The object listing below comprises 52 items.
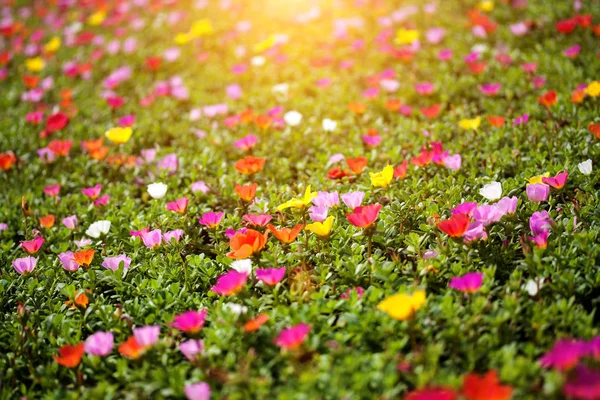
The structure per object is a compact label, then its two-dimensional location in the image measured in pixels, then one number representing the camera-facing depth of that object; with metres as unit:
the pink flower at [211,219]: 2.33
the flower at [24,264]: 2.33
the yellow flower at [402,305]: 1.67
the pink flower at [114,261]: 2.26
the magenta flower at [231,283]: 1.93
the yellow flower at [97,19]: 5.59
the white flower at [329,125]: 3.22
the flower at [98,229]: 2.54
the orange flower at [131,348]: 1.76
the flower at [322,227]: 2.10
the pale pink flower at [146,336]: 1.78
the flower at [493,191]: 2.21
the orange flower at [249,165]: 2.62
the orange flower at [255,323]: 1.78
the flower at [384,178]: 2.34
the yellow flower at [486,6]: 4.38
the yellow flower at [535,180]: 2.22
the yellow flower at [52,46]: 5.05
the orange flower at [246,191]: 2.44
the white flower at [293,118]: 3.36
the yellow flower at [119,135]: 3.10
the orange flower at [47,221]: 2.63
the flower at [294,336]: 1.66
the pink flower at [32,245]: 2.36
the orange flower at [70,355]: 1.76
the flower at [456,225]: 1.96
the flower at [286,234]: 2.08
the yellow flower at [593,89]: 2.81
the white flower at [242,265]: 2.08
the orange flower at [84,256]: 2.25
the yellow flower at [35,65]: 4.71
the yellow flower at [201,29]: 4.65
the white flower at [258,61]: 4.33
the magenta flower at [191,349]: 1.78
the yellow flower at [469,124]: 2.86
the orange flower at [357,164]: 2.60
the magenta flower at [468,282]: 1.80
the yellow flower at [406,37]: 3.97
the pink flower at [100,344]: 1.82
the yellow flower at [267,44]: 4.29
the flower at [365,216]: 2.08
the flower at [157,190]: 2.69
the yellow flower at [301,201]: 2.21
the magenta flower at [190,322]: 1.80
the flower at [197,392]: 1.62
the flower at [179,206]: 2.46
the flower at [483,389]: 1.38
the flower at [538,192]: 2.16
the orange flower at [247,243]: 2.04
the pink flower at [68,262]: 2.29
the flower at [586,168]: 2.33
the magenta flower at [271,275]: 1.91
